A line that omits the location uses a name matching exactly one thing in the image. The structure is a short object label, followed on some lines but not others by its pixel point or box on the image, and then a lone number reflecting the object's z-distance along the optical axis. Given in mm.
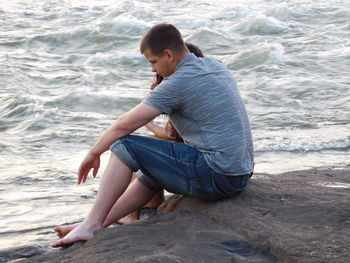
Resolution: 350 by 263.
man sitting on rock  8590
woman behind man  9331
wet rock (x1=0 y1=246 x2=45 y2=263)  8850
